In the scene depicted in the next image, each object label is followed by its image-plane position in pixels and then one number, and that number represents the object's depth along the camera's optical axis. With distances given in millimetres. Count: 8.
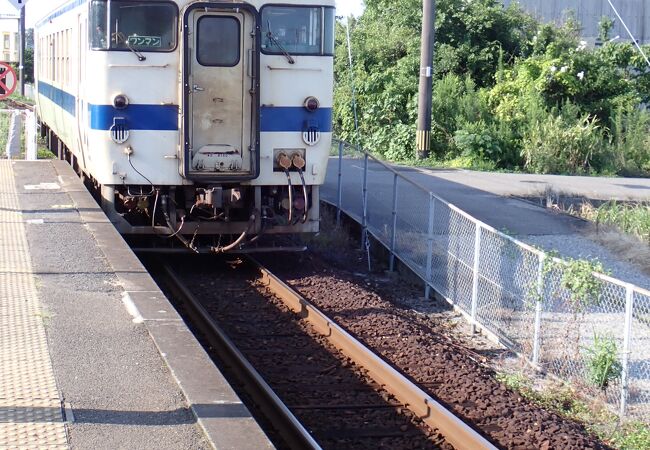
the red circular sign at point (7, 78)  15962
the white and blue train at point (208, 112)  11242
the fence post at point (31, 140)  19188
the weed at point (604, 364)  8031
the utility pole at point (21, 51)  34478
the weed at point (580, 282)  8289
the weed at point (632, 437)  7211
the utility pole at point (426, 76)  24078
